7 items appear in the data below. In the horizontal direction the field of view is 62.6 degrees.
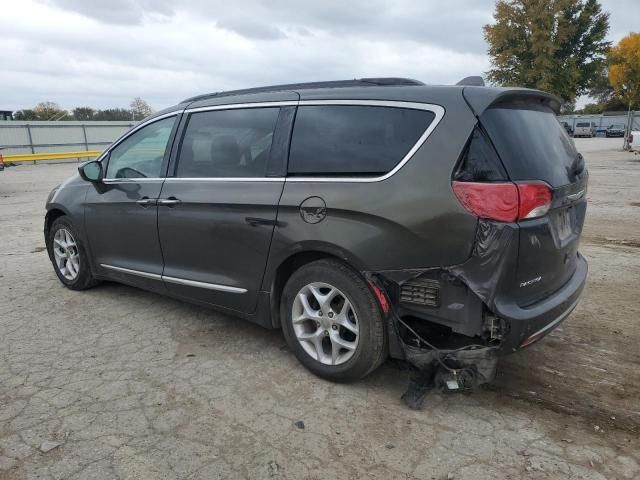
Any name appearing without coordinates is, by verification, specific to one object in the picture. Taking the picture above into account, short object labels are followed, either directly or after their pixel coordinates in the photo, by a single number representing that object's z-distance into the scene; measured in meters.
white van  53.31
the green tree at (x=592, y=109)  73.25
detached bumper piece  2.78
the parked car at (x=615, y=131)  52.91
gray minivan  2.73
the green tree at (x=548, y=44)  41.72
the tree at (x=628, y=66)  50.91
